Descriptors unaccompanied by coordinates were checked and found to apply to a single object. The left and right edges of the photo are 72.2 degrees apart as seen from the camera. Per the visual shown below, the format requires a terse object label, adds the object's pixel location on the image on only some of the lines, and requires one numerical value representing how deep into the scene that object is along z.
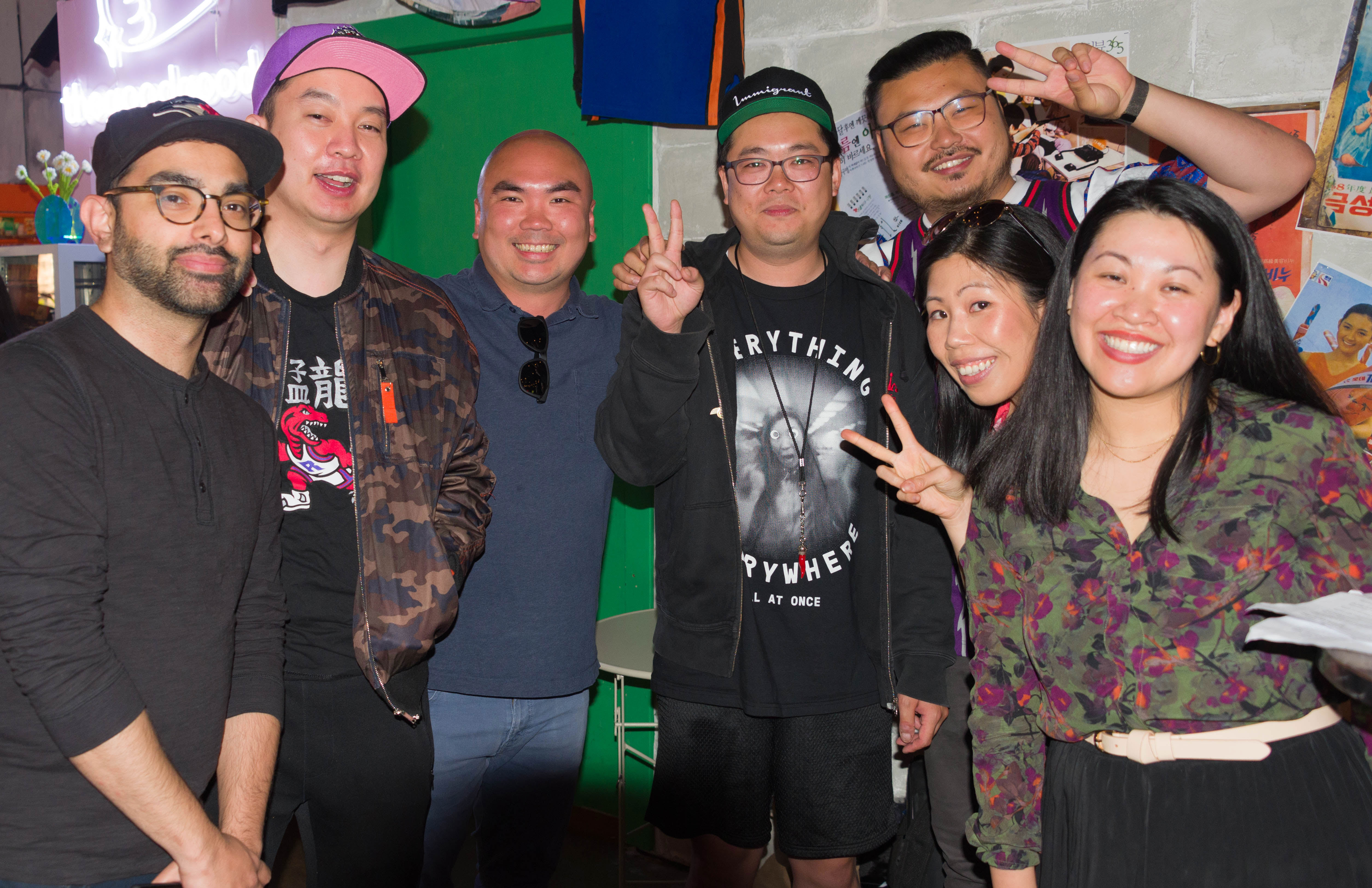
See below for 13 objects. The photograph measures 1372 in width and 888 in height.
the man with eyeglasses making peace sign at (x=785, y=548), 2.32
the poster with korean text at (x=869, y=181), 3.02
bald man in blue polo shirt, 2.38
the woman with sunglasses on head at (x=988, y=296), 1.96
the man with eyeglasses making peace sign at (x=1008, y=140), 2.09
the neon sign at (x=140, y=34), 4.63
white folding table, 2.80
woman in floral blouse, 1.40
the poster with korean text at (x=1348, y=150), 2.32
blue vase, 4.84
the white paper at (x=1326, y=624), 1.15
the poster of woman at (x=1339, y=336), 2.35
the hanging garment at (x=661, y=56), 3.19
